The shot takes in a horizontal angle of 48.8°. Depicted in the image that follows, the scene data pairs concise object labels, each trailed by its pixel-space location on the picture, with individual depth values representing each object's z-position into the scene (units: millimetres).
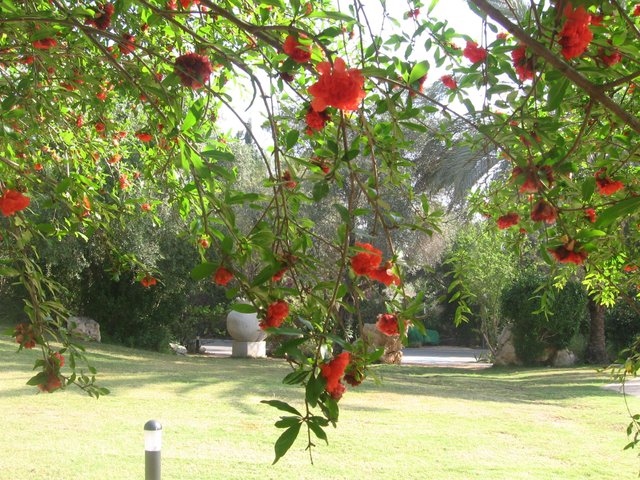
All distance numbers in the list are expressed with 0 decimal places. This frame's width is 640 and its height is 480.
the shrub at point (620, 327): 15711
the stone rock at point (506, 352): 14164
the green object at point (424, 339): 23481
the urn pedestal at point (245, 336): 14766
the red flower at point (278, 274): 1422
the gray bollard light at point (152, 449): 3578
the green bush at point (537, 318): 13438
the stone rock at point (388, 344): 14688
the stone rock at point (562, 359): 14062
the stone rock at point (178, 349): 15738
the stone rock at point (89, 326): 13672
